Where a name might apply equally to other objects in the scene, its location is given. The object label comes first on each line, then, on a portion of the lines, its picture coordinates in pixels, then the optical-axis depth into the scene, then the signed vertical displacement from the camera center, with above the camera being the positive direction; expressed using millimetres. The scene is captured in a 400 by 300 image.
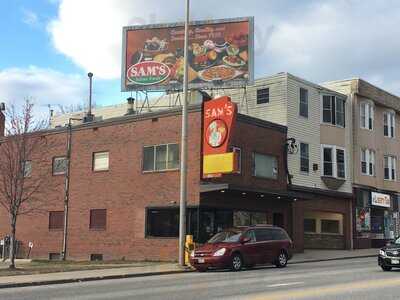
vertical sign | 26188 +4287
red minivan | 22203 -617
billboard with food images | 34656 +10401
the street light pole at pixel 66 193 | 33562 +2075
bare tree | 26266 +3351
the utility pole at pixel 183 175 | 23562 +2210
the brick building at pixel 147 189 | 29016 +2135
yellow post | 24145 -599
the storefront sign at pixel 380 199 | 41591 +2476
